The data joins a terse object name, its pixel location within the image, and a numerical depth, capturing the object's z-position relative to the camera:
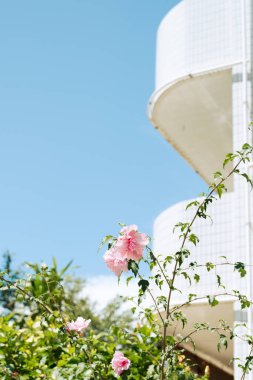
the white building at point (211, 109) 11.78
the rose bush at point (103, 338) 4.72
